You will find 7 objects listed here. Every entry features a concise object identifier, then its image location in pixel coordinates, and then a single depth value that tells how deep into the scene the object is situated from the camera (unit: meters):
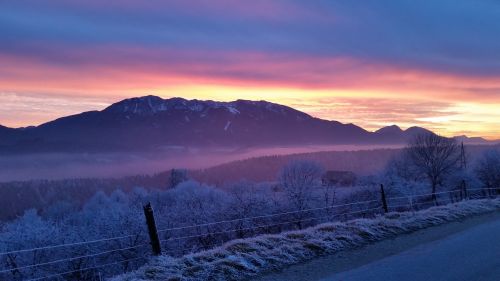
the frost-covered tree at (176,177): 113.31
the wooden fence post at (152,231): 13.19
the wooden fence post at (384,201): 22.47
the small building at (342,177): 86.68
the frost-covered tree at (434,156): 78.69
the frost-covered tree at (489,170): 72.94
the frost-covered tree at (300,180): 55.75
